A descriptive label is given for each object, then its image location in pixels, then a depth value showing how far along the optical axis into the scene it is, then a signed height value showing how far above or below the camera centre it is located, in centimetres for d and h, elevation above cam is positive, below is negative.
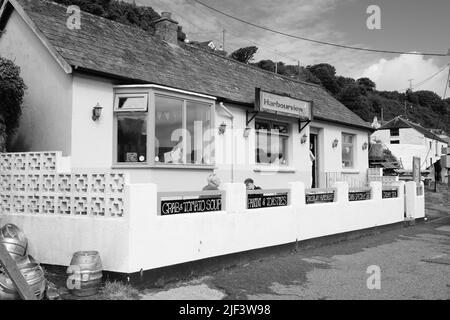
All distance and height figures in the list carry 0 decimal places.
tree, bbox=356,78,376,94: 9288 +1881
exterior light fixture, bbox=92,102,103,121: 912 +119
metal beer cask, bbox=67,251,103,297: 578 -139
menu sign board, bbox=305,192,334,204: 988 -62
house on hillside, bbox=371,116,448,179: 5306 +438
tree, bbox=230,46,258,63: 6092 +1657
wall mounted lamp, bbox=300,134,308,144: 1434 +102
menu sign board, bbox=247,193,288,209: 833 -60
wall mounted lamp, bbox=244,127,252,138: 1239 +107
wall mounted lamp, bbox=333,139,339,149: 1602 +101
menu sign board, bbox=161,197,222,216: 672 -57
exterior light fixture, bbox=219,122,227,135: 1156 +110
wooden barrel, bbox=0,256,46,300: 541 -140
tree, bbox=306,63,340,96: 7438 +1635
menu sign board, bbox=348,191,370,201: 1146 -67
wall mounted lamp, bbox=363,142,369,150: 1811 +104
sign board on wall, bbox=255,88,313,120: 1219 +190
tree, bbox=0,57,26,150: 832 +146
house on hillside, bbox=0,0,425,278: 660 +37
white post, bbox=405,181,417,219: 1448 -97
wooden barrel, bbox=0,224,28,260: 659 -107
